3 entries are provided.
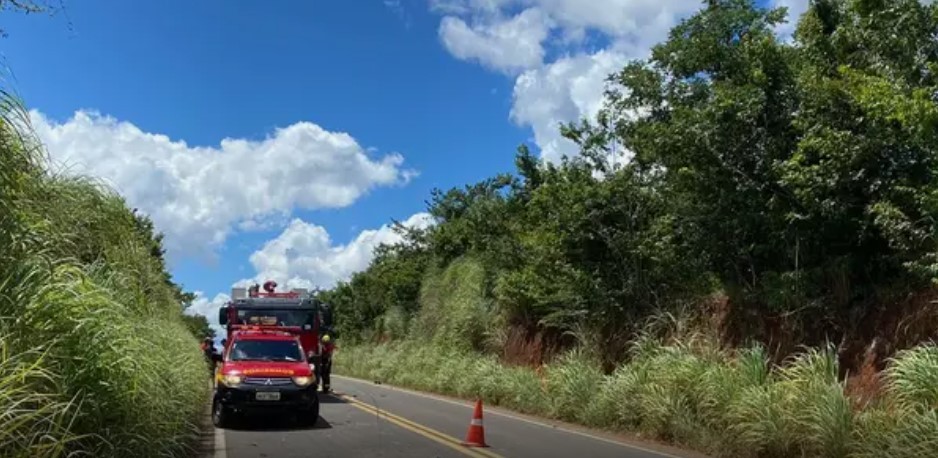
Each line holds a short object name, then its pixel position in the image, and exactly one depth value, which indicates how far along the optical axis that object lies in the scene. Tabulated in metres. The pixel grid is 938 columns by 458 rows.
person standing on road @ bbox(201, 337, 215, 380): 26.57
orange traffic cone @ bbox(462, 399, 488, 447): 14.77
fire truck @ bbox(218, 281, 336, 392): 25.17
